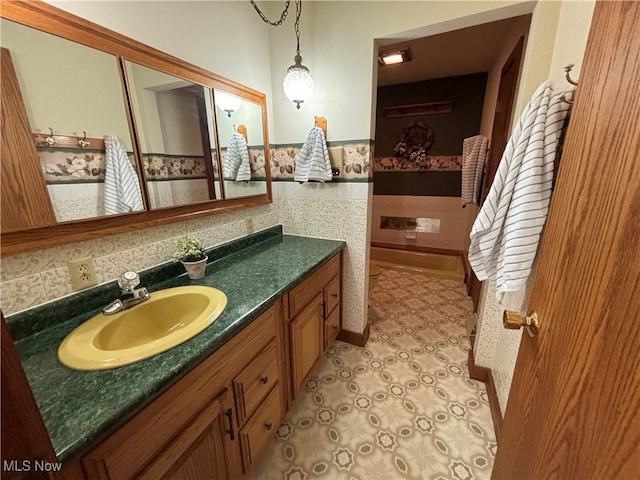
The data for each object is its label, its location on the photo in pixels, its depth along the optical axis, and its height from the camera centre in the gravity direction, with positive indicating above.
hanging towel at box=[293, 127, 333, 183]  1.63 +0.07
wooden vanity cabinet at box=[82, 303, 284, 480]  0.61 -0.71
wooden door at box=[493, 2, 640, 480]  0.40 -0.21
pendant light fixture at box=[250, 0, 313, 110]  1.46 +0.47
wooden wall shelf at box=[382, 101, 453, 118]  3.23 +0.72
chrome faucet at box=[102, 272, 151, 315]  0.94 -0.46
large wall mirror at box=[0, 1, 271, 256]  0.77 +0.14
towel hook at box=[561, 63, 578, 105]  0.84 +0.22
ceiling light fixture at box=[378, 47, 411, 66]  2.34 +0.99
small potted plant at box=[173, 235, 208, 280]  1.21 -0.39
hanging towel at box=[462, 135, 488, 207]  2.03 +0.01
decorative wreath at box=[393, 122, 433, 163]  3.40 +0.33
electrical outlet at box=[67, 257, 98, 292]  0.91 -0.35
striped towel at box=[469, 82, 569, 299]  0.89 -0.09
